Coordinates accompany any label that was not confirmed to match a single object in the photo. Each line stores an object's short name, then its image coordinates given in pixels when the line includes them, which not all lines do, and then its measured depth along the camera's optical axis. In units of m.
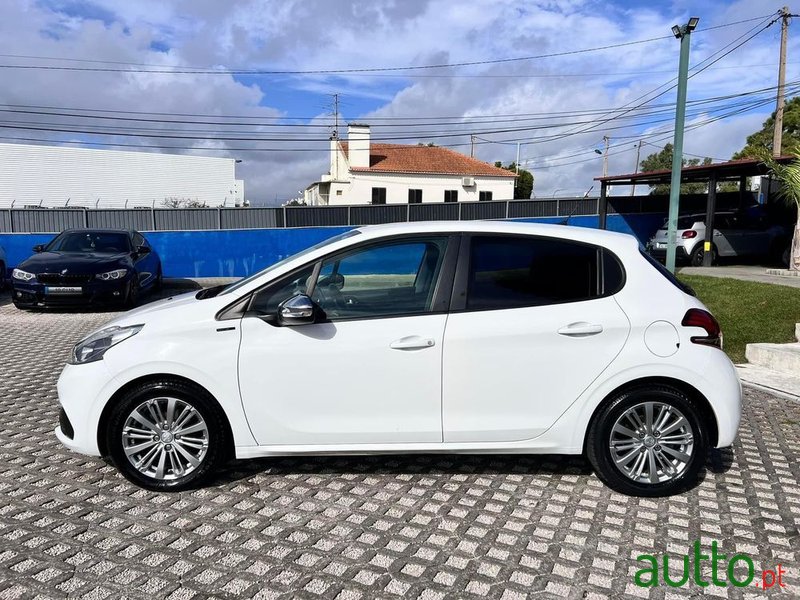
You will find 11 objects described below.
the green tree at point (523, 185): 62.25
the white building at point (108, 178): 40.94
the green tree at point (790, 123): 40.75
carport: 18.38
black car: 10.83
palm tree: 11.81
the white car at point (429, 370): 3.59
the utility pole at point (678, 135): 10.26
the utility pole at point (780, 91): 25.17
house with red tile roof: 42.81
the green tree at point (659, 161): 72.14
